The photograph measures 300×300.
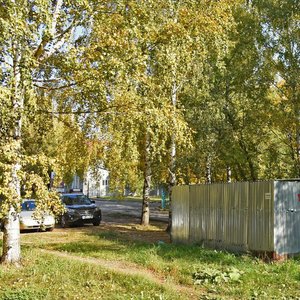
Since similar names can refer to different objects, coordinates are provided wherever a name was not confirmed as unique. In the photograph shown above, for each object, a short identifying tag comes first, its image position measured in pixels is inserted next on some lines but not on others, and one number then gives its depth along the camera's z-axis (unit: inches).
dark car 852.0
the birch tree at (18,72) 325.7
